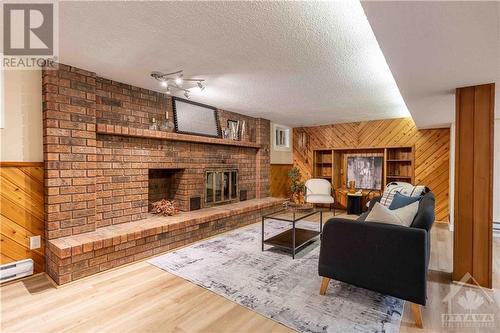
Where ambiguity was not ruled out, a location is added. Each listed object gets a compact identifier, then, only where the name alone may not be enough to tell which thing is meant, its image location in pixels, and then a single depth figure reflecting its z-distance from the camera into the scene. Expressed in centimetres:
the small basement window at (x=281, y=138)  669
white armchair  574
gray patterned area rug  193
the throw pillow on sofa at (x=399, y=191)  373
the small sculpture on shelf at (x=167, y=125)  387
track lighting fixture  302
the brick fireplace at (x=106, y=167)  262
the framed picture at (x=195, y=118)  414
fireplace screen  468
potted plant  650
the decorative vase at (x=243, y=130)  534
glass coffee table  324
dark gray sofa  182
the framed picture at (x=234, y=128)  509
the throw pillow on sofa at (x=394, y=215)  207
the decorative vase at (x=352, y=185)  618
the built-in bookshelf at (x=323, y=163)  685
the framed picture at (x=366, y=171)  598
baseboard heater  245
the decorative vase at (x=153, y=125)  373
